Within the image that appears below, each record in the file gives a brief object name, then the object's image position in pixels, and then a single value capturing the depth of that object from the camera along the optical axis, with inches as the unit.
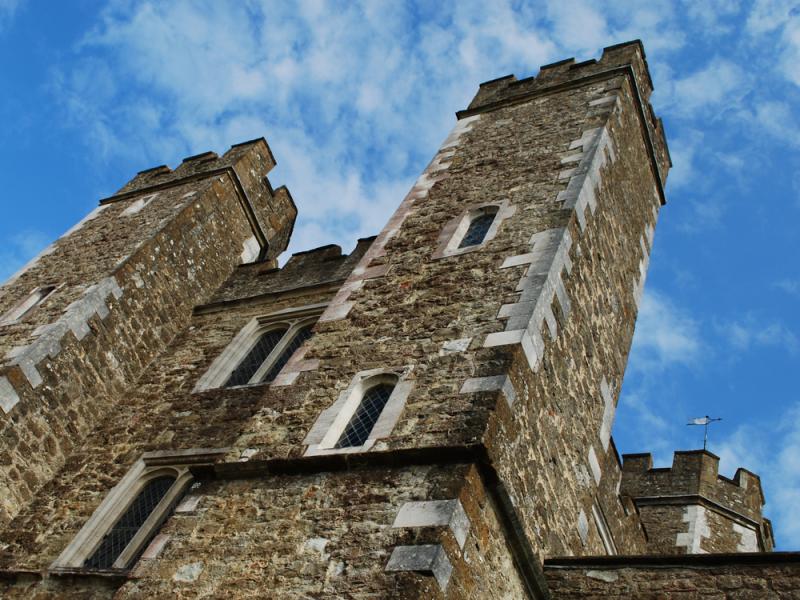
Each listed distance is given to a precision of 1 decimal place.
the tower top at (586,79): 487.5
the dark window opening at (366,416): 267.4
